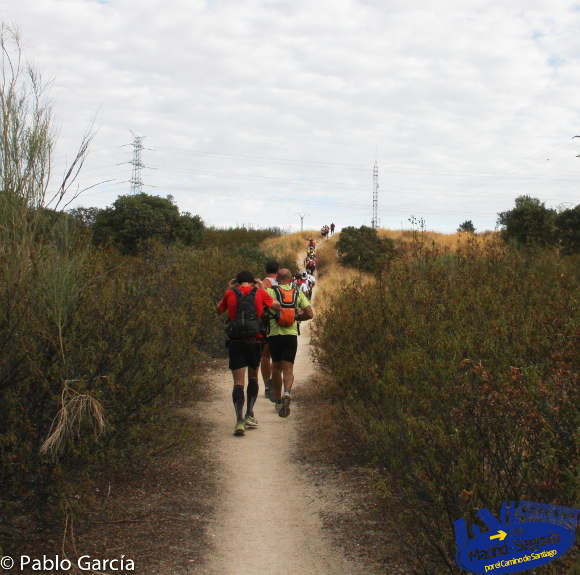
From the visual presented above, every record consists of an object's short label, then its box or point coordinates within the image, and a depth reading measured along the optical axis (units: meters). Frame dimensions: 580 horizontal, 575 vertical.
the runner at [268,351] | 7.99
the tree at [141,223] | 24.31
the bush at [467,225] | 51.81
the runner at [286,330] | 7.27
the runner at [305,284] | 18.91
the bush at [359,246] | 32.00
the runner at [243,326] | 6.59
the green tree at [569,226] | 24.44
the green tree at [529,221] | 25.82
